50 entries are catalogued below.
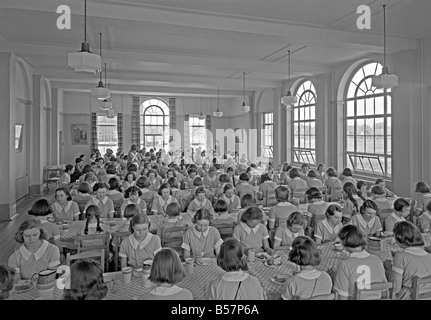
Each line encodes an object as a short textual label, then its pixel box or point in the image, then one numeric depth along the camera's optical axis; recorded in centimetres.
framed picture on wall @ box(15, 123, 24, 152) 1174
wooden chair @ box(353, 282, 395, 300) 306
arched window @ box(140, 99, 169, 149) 2245
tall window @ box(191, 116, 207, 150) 2348
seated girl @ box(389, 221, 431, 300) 349
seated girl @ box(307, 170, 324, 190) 959
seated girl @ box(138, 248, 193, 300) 280
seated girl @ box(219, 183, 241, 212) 746
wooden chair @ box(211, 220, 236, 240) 562
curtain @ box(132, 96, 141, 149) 2198
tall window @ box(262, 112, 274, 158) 1942
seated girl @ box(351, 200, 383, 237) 537
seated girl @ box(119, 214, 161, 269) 436
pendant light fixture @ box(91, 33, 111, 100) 850
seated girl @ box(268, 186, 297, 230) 613
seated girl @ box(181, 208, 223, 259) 467
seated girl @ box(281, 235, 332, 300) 308
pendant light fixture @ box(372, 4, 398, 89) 708
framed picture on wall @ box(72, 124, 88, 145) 2097
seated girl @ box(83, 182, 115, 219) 705
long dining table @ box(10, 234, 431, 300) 331
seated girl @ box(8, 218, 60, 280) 400
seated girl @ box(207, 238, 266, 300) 298
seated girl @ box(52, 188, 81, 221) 658
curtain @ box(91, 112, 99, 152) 2128
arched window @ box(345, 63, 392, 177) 1109
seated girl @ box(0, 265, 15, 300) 311
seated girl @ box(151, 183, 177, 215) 720
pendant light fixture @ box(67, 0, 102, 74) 479
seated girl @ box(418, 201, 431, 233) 542
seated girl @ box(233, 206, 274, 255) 492
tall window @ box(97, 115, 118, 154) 2162
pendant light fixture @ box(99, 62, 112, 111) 1239
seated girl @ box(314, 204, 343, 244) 516
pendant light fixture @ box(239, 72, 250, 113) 1527
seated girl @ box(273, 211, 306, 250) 479
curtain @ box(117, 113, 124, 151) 2167
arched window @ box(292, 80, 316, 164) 1483
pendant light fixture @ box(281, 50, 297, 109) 1072
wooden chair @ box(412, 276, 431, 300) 324
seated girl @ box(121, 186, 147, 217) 698
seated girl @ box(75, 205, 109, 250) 535
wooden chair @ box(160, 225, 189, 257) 502
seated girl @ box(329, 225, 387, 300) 329
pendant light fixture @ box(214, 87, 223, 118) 1858
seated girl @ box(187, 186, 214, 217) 690
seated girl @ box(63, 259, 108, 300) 263
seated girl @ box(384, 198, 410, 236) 532
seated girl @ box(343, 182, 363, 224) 649
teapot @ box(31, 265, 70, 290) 324
